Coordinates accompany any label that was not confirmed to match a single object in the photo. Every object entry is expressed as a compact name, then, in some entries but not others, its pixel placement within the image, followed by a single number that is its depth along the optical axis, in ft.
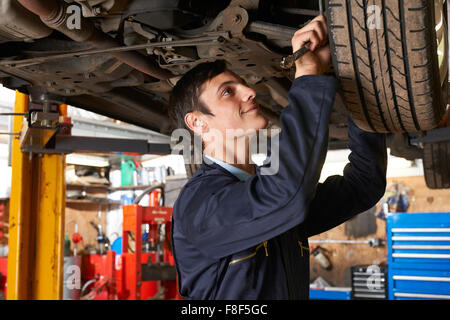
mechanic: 2.87
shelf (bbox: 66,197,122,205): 20.90
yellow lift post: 8.44
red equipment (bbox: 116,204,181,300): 13.41
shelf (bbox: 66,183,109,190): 21.31
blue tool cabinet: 11.94
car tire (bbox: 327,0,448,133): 2.87
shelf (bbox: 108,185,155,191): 21.75
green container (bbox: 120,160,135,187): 22.47
